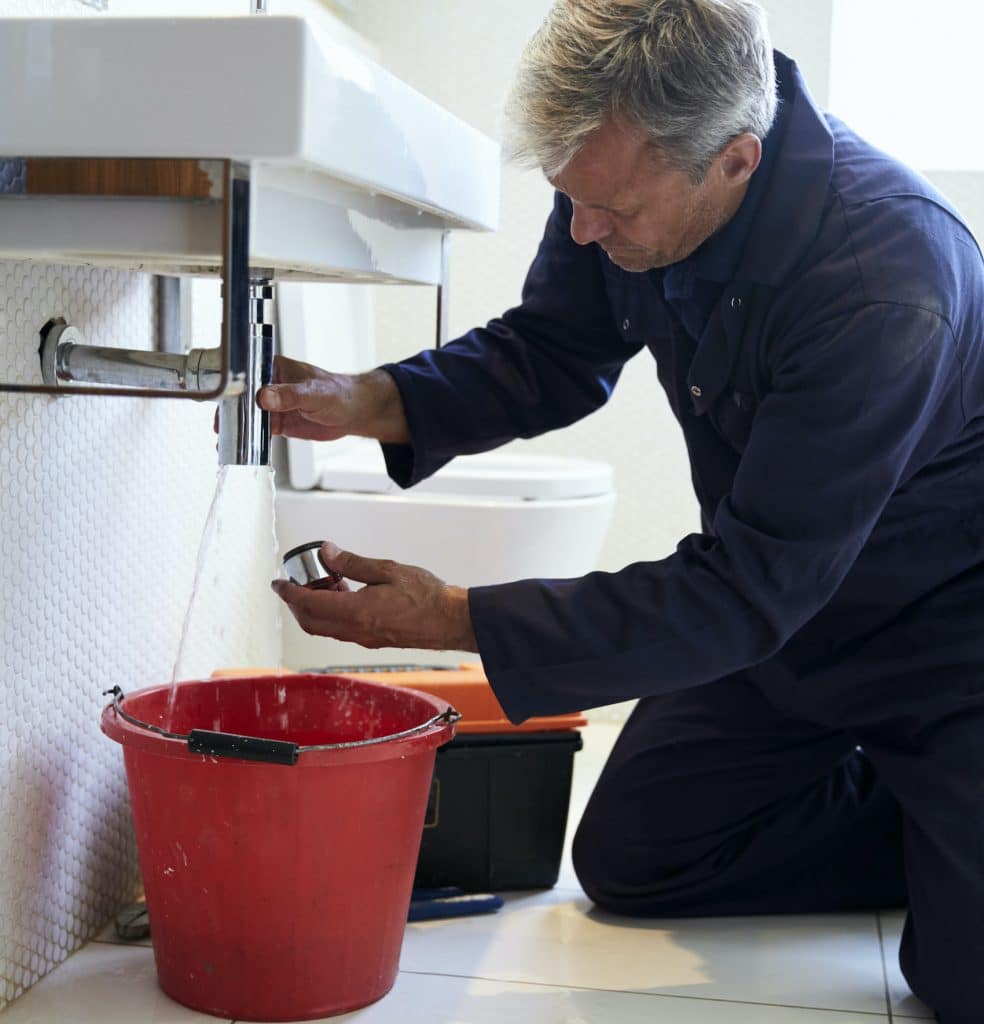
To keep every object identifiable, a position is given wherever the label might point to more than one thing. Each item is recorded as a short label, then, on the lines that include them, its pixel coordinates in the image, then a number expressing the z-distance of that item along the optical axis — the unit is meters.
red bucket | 1.10
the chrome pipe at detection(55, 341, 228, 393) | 1.10
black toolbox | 1.47
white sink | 0.80
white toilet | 1.88
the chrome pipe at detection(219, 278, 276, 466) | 1.09
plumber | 1.03
